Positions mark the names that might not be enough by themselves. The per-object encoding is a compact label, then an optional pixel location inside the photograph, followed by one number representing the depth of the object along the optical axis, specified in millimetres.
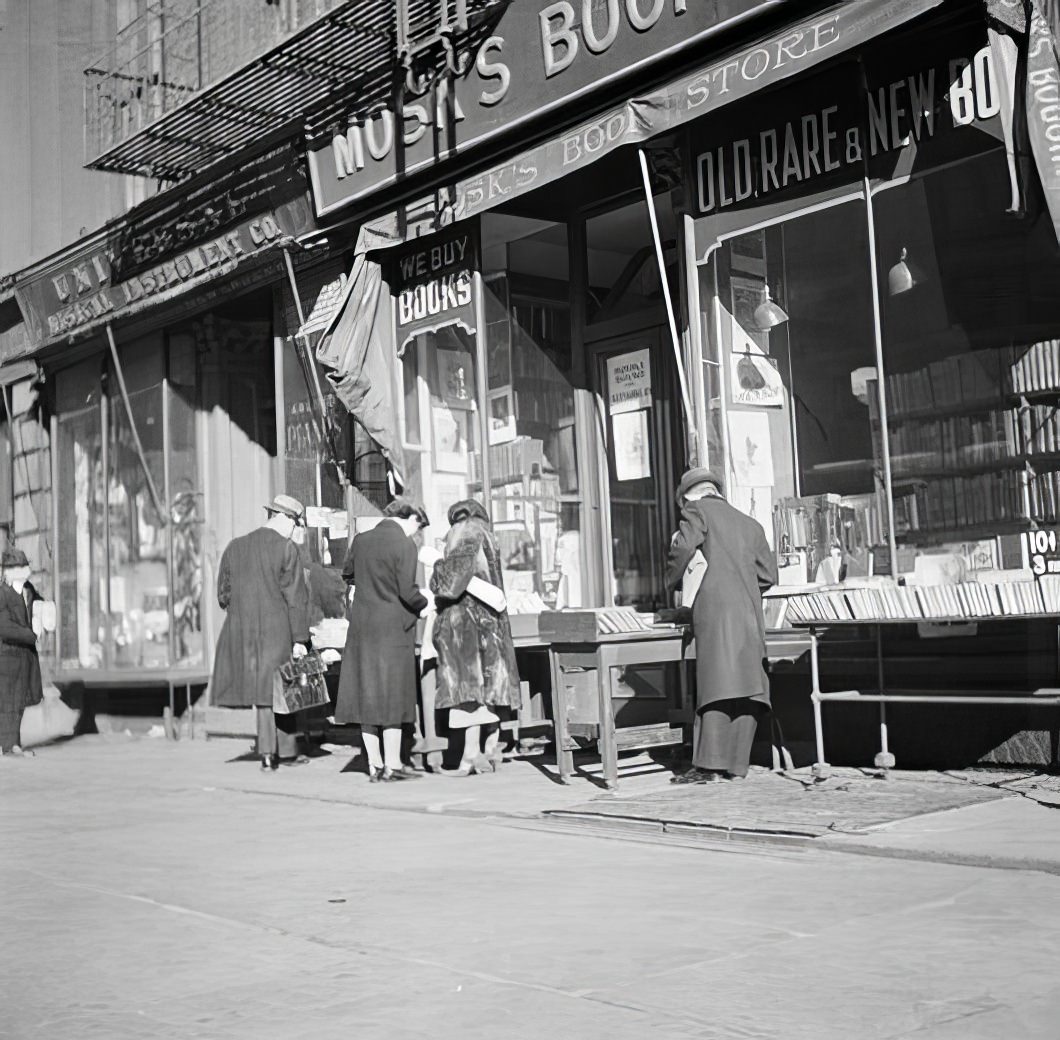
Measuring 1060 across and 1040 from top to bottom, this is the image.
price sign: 8836
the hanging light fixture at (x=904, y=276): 9680
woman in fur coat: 10758
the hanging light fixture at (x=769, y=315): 10734
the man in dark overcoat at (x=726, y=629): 9125
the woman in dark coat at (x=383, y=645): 10836
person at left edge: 14930
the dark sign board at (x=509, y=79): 10359
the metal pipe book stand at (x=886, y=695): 8035
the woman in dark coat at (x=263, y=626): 12383
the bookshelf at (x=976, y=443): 9039
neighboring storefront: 15125
